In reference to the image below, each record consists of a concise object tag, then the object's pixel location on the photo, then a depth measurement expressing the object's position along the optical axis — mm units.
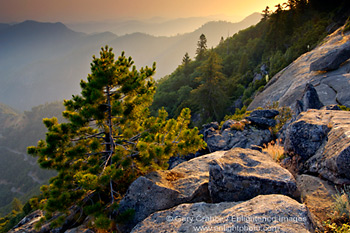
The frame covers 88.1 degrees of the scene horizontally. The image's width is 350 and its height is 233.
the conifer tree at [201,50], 69038
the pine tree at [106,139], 6324
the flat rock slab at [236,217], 3236
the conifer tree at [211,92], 29781
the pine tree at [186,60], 67562
